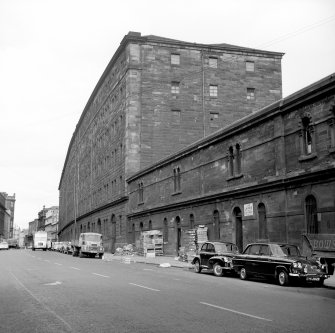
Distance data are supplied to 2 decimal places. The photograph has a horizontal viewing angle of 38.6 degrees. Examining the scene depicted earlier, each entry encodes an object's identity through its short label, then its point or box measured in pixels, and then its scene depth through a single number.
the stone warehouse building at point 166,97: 53.53
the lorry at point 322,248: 16.84
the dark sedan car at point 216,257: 21.39
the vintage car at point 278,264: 16.78
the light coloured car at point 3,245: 85.32
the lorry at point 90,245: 44.38
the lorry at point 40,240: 75.44
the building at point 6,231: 187.69
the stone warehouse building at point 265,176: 22.77
